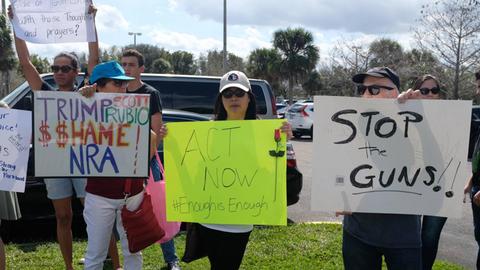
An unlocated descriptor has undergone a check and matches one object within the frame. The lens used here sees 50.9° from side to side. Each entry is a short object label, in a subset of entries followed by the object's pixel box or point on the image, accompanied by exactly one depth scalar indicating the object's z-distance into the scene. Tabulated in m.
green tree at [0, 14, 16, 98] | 24.33
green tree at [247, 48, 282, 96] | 45.09
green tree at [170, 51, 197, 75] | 57.06
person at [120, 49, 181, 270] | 3.80
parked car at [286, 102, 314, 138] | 20.42
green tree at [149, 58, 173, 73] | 49.58
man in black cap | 2.68
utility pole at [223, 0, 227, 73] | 25.03
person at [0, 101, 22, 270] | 3.78
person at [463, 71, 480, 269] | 3.68
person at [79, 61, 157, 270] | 3.25
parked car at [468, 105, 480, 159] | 12.76
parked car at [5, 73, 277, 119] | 7.28
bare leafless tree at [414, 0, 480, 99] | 22.02
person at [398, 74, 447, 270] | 3.85
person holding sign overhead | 3.89
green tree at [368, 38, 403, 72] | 32.75
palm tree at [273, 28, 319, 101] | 44.06
